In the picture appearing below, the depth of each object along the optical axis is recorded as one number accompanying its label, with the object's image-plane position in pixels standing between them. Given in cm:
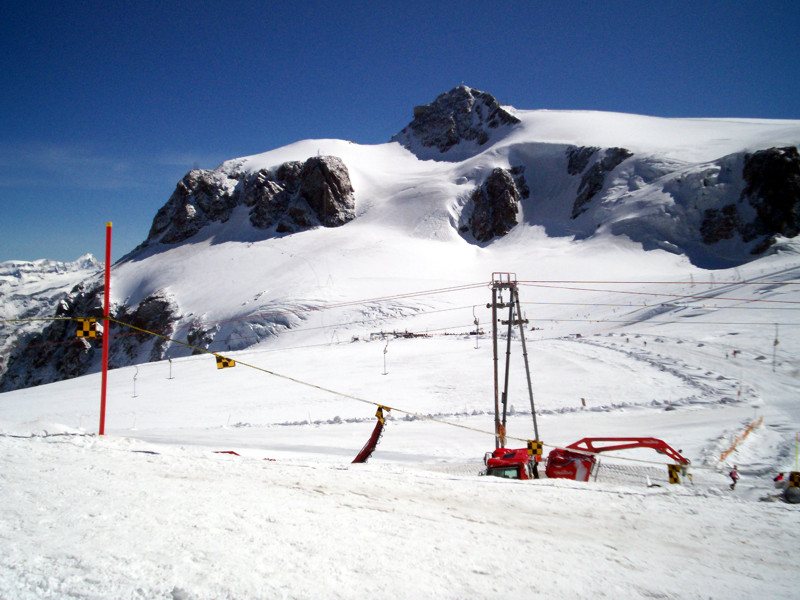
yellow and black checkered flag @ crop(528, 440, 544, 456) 1350
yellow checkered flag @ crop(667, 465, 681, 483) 1085
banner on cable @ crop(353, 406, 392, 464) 1210
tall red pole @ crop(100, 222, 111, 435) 1055
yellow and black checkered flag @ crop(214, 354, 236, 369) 1262
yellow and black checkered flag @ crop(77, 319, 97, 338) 1063
